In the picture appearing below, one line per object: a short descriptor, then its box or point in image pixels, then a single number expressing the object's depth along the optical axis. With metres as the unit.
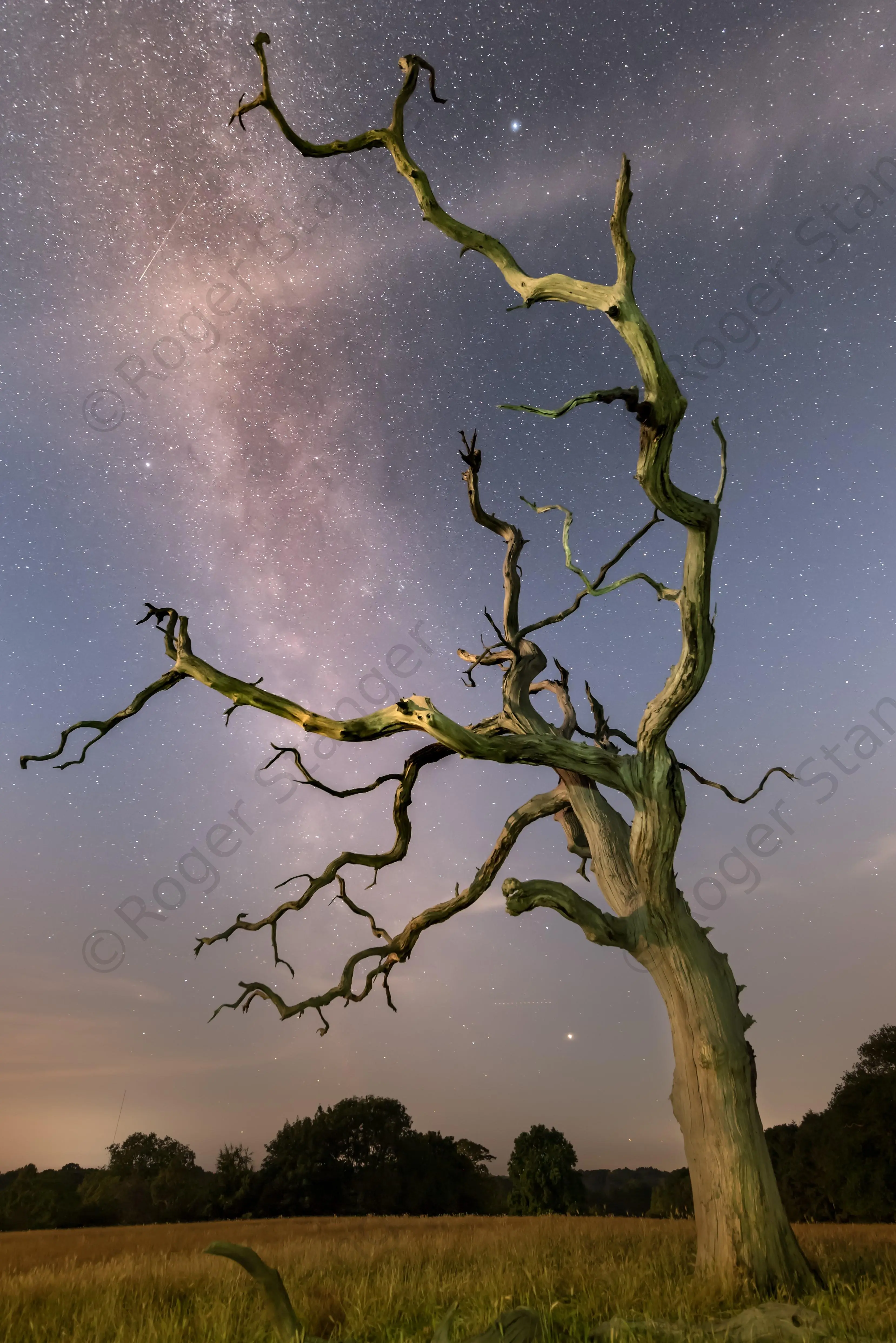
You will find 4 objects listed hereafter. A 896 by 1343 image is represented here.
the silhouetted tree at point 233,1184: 39.31
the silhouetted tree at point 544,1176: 40.66
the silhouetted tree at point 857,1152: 33.69
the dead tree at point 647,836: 8.72
